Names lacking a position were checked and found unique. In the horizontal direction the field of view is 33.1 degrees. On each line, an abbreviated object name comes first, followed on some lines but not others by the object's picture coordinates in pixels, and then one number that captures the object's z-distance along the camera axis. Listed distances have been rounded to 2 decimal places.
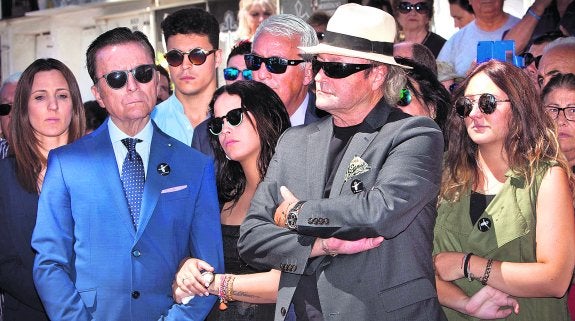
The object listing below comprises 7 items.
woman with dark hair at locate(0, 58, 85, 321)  5.62
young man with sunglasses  7.07
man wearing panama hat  4.08
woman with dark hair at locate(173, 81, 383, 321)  4.95
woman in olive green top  4.51
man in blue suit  4.79
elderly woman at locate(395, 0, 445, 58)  8.44
